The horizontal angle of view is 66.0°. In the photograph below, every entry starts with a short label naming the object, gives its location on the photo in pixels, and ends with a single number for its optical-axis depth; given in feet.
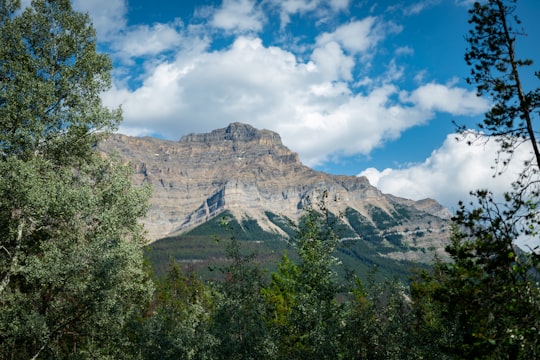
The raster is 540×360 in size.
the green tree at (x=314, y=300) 58.23
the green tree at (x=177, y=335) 70.79
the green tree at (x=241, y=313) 65.16
